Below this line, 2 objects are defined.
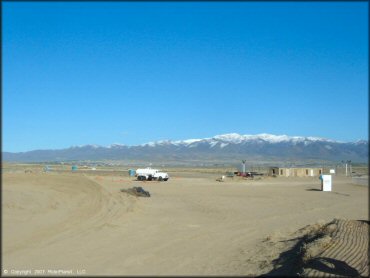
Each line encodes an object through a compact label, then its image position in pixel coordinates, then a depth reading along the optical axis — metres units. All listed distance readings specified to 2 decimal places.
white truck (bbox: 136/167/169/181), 47.26
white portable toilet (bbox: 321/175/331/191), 40.44
